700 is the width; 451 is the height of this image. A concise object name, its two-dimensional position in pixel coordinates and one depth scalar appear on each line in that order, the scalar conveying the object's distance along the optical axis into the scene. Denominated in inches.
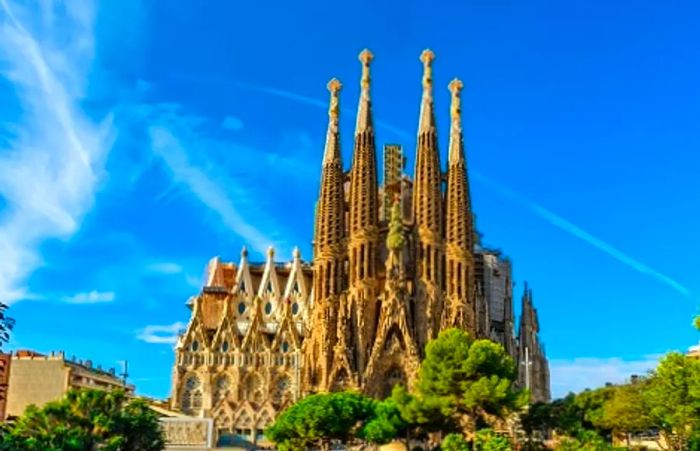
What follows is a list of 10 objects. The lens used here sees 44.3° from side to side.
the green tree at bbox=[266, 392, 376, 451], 1451.8
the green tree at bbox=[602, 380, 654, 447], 1520.7
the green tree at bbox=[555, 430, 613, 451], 1237.7
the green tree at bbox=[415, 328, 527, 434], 1492.4
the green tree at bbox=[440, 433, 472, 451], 1428.4
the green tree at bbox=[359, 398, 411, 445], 1483.8
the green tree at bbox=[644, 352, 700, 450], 1263.5
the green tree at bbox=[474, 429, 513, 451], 1389.0
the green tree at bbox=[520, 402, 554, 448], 1738.4
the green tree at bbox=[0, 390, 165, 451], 1168.8
